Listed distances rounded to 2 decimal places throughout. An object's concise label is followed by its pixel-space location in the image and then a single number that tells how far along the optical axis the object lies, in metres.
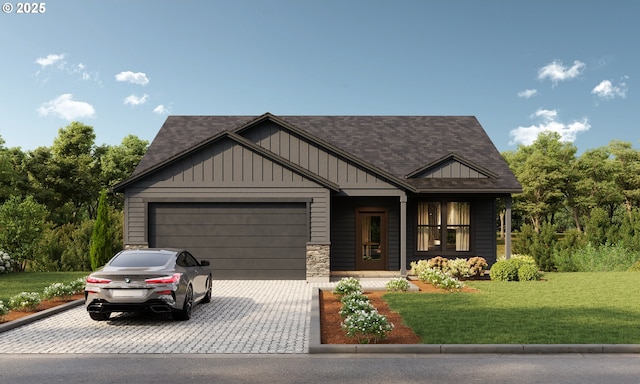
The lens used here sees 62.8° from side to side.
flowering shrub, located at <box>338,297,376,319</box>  9.62
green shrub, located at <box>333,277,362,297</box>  13.37
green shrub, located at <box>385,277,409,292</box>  14.87
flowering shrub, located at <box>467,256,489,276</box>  18.16
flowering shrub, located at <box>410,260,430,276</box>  18.52
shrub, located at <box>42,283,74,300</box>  12.80
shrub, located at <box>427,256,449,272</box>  18.41
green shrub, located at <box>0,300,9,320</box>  10.06
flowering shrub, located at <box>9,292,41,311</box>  11.34
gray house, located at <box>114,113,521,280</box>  17.94
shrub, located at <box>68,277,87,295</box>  13.34
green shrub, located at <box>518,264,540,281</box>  17.42
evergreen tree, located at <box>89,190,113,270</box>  20.17
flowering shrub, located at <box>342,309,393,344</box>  8.38
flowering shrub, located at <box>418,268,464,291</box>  14.84
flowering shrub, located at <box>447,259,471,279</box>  18.03
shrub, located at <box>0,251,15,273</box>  20.27
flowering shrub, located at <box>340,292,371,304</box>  10.88
